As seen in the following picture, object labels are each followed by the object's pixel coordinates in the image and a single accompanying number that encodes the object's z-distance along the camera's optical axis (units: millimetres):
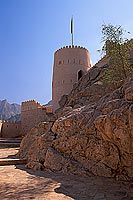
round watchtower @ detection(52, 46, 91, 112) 27969
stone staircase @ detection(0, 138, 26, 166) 8881
